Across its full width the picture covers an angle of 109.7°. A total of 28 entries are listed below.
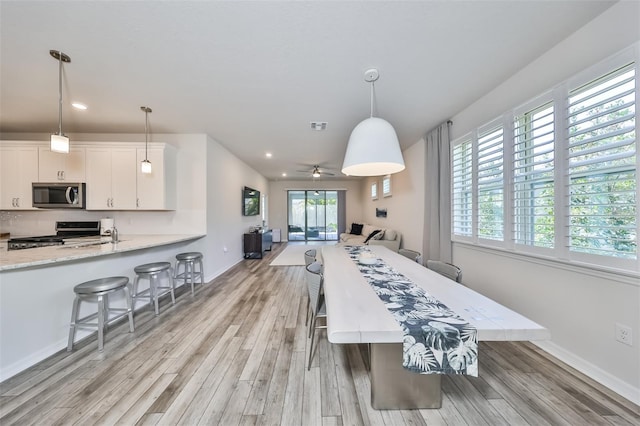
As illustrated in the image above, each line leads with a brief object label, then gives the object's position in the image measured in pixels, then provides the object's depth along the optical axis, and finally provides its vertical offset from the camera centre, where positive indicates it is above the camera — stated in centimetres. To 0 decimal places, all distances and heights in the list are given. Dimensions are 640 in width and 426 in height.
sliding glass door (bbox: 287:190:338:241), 944 -12
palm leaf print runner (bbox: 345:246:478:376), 101 -59
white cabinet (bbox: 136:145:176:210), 358 +49
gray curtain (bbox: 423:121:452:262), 335 +25
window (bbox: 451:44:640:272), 150 +32
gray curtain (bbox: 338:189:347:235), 931 +8
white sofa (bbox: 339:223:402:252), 510 -64
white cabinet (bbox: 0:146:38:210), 336 +57
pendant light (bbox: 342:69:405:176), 200 +60
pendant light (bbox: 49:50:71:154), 196 +71
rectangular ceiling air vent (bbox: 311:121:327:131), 340 +135
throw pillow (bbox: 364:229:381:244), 593 -56
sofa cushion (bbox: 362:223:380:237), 669 -53
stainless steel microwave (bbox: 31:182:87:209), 337 +27
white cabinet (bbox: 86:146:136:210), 350 +55
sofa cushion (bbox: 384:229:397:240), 517 -53
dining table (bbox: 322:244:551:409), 102 -53
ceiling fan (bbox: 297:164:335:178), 628 +126
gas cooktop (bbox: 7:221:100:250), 370 -26
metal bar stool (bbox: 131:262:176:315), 270 -79
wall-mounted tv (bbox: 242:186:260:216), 603 +31
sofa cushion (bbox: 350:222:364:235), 756 -58
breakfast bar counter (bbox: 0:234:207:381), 173 -70
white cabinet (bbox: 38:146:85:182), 342 +74
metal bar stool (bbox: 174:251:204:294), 342 -79
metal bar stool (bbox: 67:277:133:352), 200 -75
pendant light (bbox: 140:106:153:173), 298 +106
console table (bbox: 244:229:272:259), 605 -88
